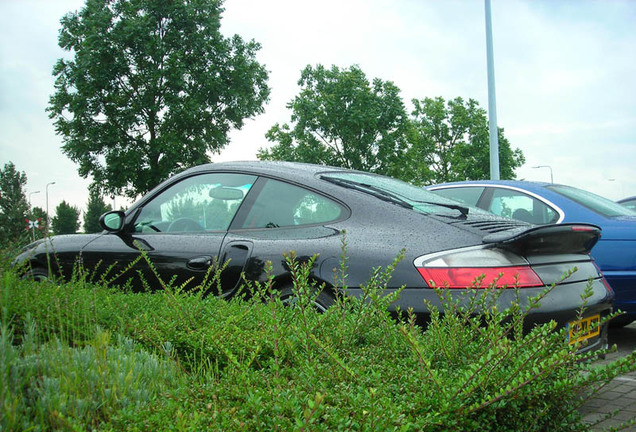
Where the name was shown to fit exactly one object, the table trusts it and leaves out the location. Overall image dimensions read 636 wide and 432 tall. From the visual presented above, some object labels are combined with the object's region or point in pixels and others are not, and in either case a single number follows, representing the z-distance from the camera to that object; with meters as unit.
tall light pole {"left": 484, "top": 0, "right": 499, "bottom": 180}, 17.67
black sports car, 3.22
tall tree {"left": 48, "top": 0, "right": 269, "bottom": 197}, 34.59
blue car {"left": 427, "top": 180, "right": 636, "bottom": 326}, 6.13
